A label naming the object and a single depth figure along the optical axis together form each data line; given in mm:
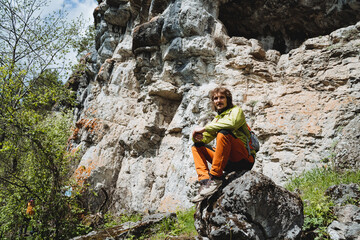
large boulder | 3045
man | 3295
